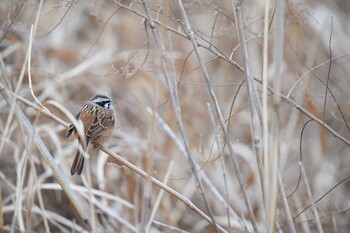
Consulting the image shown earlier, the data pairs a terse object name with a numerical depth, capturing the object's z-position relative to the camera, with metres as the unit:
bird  6.95
